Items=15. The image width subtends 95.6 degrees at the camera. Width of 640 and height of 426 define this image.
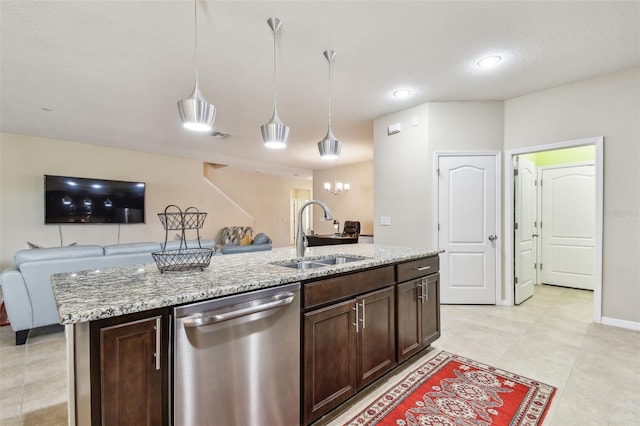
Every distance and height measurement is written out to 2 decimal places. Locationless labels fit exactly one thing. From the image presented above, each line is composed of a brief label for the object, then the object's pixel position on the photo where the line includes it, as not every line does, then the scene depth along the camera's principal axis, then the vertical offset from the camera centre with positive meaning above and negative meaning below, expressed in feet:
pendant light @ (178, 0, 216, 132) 5.50 +1.93
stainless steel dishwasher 3.72 -2.14
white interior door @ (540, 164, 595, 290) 14.98 -0.81
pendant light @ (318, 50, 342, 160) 7.94 +1.77
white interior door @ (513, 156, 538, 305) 12.62 -0.80
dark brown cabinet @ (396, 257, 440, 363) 7.00 -2.51
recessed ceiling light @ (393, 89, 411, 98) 11.55 +4.81
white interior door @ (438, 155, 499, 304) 12.53 -0.71
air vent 17.09 +4.67
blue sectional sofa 8.63 -2.03
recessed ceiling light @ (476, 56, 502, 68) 9.27 +4.89
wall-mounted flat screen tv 17.94 +0.74
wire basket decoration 5.12 -0.86
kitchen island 3.14 -1.09
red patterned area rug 5.51 -3.96
